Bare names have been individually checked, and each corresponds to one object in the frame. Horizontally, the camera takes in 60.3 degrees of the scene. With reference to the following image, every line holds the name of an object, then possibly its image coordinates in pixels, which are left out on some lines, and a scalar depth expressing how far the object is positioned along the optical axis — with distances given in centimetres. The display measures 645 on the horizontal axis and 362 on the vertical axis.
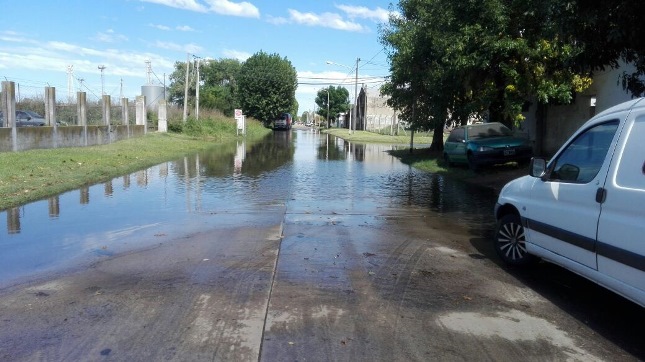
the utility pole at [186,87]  4362
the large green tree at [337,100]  11506
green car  1705
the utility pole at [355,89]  5622
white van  452
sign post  4910
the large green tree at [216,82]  6937
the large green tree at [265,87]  6838
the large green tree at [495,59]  1599
